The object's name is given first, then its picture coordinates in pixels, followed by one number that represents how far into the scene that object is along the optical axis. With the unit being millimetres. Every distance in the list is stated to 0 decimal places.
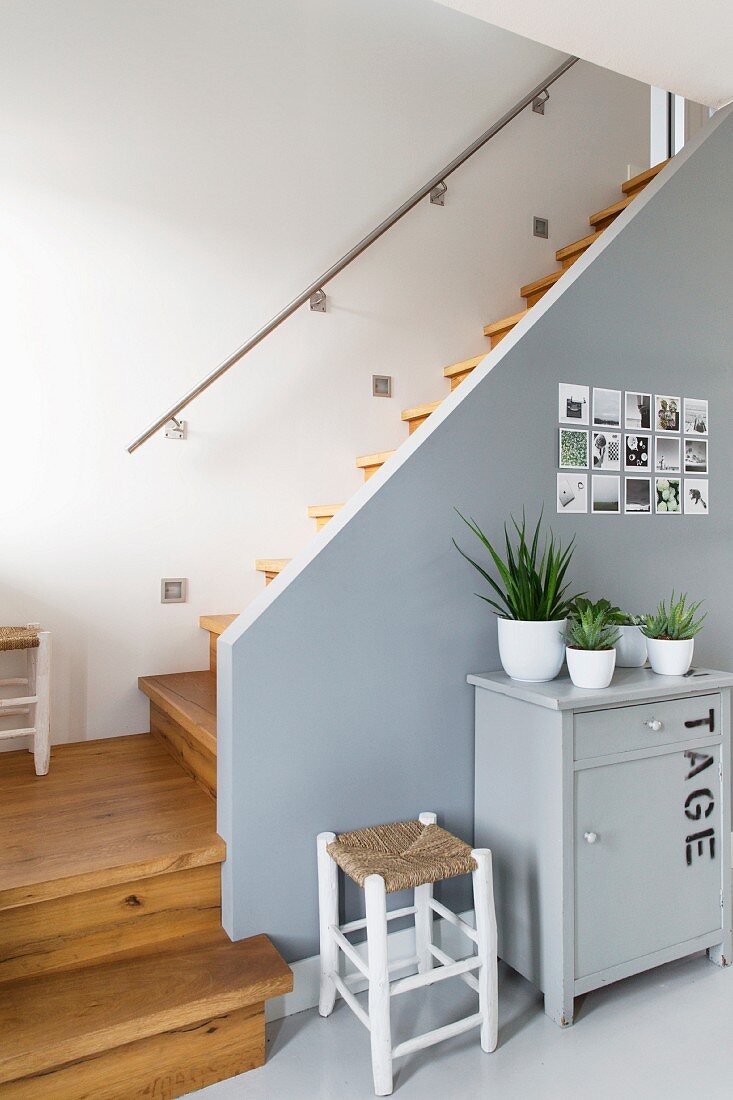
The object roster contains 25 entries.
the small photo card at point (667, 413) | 2316
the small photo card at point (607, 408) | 2188
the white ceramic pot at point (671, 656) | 1892
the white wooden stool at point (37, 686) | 2068
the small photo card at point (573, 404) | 2119
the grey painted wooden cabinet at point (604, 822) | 1689
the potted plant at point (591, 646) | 1745
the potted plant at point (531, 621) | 1822
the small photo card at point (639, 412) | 2252
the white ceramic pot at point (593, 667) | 1741
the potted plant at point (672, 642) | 1894
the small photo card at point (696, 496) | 2398
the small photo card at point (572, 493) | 2133
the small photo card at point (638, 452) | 2258
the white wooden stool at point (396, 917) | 1470
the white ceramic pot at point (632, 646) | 2016
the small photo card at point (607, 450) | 2195
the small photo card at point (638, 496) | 2268
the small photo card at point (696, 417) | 2383
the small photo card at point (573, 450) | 2131
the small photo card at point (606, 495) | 2201
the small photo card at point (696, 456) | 2389
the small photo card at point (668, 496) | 2332
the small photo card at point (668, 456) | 2328
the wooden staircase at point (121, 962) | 1381
